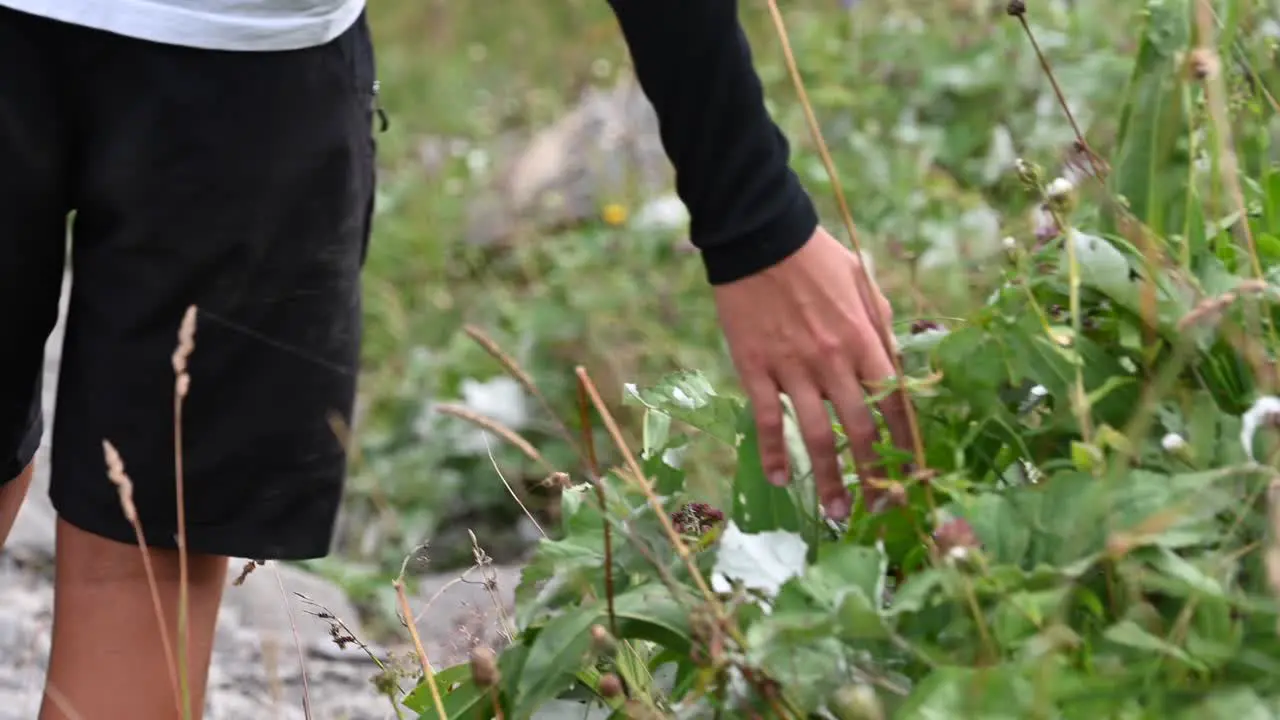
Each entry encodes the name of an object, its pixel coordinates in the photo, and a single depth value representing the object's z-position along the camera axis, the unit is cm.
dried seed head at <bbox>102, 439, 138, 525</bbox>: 185
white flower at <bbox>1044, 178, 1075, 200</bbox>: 183
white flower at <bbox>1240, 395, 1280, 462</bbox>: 171
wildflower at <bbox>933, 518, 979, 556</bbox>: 170
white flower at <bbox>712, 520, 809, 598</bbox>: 179
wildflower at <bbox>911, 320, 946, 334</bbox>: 201
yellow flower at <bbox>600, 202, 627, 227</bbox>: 488
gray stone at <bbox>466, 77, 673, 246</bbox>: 526
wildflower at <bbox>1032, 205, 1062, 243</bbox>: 209
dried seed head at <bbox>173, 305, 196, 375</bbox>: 188
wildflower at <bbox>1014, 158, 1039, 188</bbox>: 189
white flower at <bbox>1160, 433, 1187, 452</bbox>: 175
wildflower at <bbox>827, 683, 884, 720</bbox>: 162
